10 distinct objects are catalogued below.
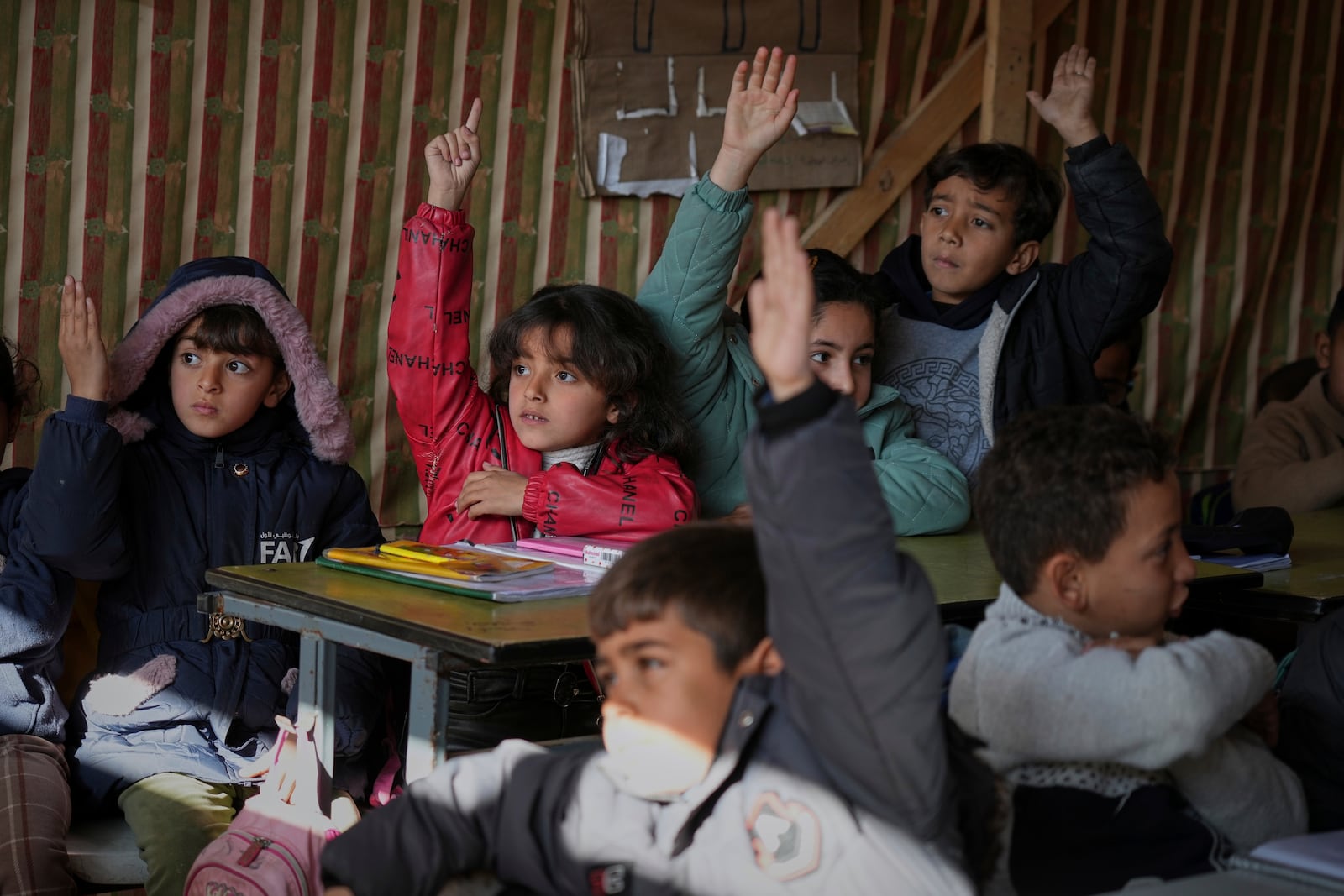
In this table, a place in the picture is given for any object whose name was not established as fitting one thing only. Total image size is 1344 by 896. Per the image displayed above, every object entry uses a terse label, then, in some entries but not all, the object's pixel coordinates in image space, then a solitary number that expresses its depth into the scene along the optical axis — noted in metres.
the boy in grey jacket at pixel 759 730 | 1.39
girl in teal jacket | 3.12
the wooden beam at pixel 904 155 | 4.96
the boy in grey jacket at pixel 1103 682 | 1.70
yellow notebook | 2.35
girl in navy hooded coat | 2.76
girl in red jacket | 3.04
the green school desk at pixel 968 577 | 2.42
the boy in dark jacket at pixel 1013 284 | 3.37
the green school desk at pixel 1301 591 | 2.70
